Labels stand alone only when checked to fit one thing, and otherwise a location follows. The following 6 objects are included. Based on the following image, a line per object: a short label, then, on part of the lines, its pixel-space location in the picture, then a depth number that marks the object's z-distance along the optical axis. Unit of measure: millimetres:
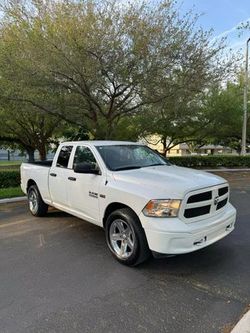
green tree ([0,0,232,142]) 10109
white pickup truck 4121
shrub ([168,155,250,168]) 20781
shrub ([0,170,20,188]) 11789
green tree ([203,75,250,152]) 20250
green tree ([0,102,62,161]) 15648
